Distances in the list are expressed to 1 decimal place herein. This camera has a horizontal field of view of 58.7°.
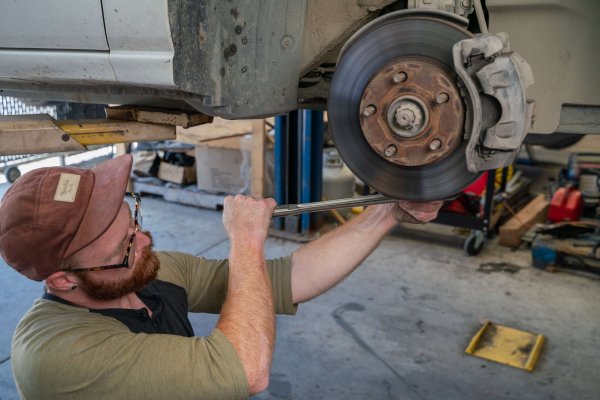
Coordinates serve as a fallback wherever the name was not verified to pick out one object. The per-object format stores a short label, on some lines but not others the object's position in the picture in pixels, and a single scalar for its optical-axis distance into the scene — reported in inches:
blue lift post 147.7
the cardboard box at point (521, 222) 147.9
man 36.0
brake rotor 42.3
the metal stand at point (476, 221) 138.6
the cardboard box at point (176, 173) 183.9
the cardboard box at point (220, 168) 170.7
